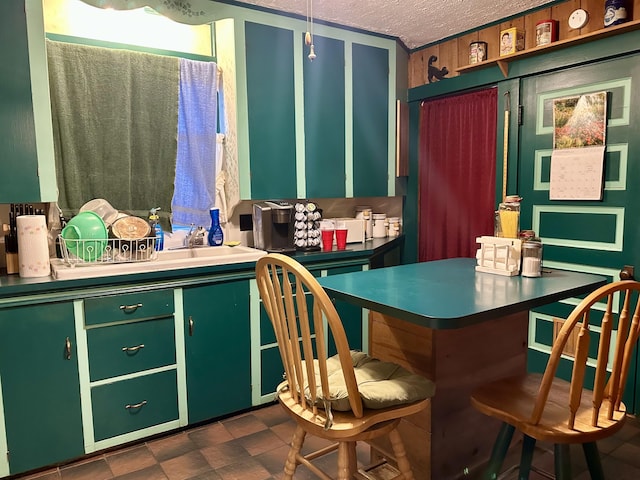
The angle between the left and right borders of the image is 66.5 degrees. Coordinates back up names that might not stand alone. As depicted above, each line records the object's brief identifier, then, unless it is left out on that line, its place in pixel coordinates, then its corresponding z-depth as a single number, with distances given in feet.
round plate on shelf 8.53
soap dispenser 8.93
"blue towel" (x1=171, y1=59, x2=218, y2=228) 9.32
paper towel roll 6.98
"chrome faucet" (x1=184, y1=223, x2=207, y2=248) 9.52
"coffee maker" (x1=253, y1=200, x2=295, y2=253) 9.39
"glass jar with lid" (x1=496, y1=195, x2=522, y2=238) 6.41
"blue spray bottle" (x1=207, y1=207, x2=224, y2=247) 9.71
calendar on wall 8.45
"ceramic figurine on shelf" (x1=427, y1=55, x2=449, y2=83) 11.34
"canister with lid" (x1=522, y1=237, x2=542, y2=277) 6.11
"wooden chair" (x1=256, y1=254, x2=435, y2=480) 4.42
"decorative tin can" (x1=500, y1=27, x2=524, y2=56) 9.35
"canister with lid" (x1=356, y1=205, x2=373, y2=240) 11.56
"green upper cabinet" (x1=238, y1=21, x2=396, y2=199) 9.44
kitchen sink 7.04
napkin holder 6.24
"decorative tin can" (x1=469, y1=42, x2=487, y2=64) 10.11
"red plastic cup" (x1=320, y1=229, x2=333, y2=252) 9.79
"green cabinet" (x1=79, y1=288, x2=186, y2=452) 7.14
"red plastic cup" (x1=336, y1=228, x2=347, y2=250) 10.09
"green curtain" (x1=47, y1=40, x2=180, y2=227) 8.13
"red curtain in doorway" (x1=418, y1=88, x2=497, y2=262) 10.28
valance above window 7.39
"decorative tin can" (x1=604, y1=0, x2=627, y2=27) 7.84
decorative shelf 7.76
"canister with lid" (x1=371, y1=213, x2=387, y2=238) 11.90
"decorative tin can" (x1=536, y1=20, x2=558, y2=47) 8.87
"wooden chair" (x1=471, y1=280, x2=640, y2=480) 4.33
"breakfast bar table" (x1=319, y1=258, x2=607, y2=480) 5.21
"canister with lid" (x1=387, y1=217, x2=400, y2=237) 12.22
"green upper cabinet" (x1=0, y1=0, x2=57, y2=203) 6.82
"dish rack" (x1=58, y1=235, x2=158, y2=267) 7.51
